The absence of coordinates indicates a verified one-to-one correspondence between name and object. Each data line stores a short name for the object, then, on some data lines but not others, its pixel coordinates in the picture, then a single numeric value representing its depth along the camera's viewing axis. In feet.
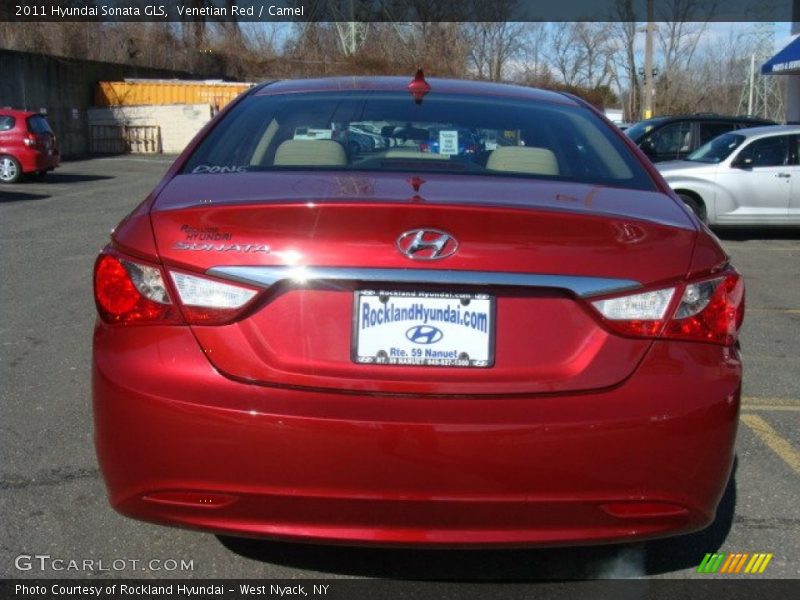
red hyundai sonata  7.63
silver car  38.93
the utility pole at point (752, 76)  154.00
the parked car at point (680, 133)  51.39
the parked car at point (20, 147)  65.16
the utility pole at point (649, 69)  119.14
